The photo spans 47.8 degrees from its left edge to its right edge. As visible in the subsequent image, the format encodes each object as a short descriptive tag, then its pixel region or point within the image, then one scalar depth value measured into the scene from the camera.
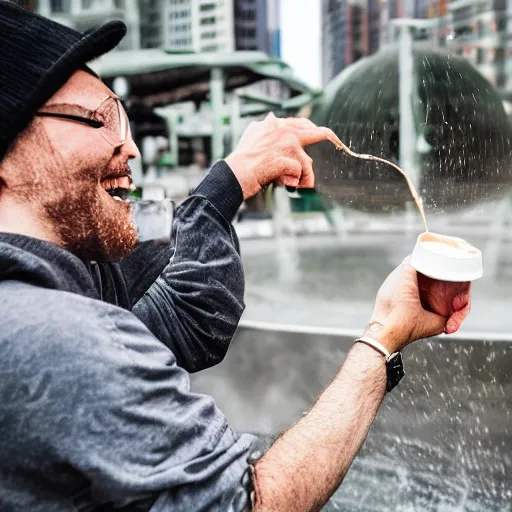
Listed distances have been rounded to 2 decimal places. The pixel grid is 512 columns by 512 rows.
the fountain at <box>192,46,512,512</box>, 2.84
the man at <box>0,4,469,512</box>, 0.79
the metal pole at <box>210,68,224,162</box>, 7.17
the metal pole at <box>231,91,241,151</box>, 8.38
